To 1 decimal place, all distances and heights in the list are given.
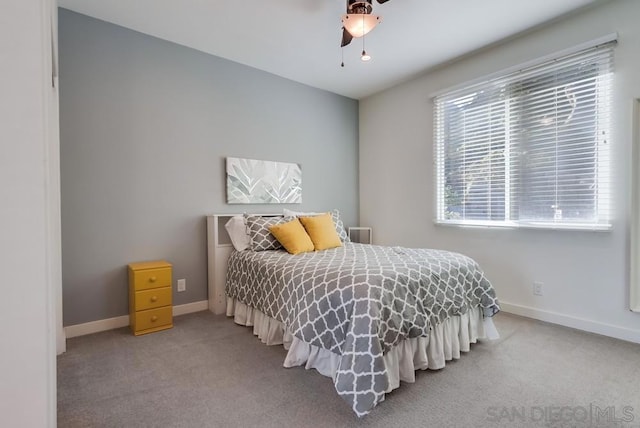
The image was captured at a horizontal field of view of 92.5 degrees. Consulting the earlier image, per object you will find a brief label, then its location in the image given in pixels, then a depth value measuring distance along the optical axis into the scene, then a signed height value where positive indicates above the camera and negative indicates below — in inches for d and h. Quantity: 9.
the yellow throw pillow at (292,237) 112.3 -10.0
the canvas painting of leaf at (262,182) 135.3 +13.4
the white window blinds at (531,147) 100.2 +23.3
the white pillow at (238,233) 121.5 -9.1
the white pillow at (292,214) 137.3 -1.8
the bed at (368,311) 63.8 -25.9
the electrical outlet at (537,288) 113.5 -29.9
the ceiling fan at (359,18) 83.4 +52.5
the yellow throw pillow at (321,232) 119.6 -8.8
